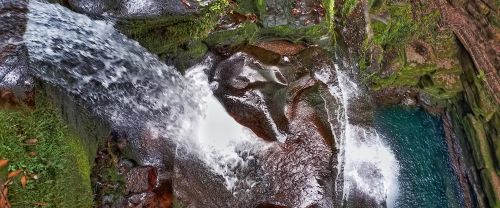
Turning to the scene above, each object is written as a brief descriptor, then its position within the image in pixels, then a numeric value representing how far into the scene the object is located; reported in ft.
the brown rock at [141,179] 16.62
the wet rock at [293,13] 19.61
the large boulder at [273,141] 18.25
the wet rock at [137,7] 15.26
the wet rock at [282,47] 20.51
